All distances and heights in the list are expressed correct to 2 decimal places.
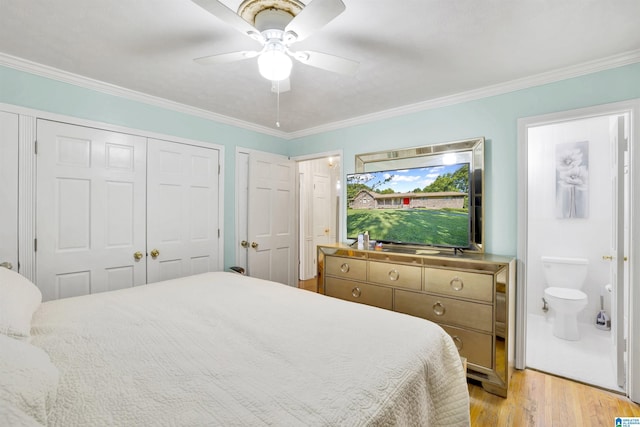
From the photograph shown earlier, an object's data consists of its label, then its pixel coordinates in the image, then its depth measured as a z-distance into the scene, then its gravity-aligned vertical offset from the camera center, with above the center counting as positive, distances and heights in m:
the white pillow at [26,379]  0.68 -0.43
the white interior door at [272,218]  3.61 -0.08
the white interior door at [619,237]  2.19 -0.18
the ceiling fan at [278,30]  1.31 +0.88
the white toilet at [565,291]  3.01 -0.84
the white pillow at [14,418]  0.60 -0.43
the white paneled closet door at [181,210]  2.89 +0.02
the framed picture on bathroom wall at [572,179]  3.37 +0.39
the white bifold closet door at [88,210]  2.31 +0.01
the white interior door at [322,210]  5.44 +0.04
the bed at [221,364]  0.81 -0.56
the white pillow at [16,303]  1.13 -0.41
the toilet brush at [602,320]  3.20 -1.16
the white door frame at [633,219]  2.04 -0.05
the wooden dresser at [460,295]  2.16 -0.68
